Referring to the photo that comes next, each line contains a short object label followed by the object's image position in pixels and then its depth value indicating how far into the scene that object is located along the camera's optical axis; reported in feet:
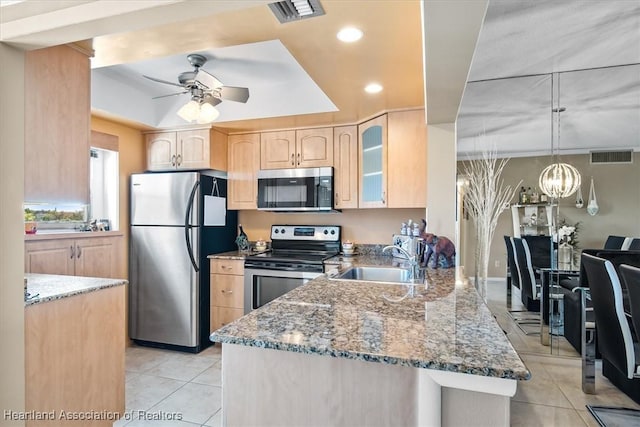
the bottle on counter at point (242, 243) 12.48
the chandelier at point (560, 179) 10.82
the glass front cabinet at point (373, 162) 9.93
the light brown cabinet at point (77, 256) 7.80
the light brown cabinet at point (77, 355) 5.07
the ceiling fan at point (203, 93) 7.60
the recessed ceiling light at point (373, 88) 7.68
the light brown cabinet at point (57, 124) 5.33
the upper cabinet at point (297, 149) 11.14
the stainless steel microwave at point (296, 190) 10.84
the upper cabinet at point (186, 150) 11.25
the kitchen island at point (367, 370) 3.07
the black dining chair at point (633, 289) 5.65
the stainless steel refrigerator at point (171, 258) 10.68
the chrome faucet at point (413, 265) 7.26
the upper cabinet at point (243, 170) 11.87
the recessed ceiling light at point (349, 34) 5.32
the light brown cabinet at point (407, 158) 9.48
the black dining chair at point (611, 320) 6.33
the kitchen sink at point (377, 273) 8.16
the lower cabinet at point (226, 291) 10.86
